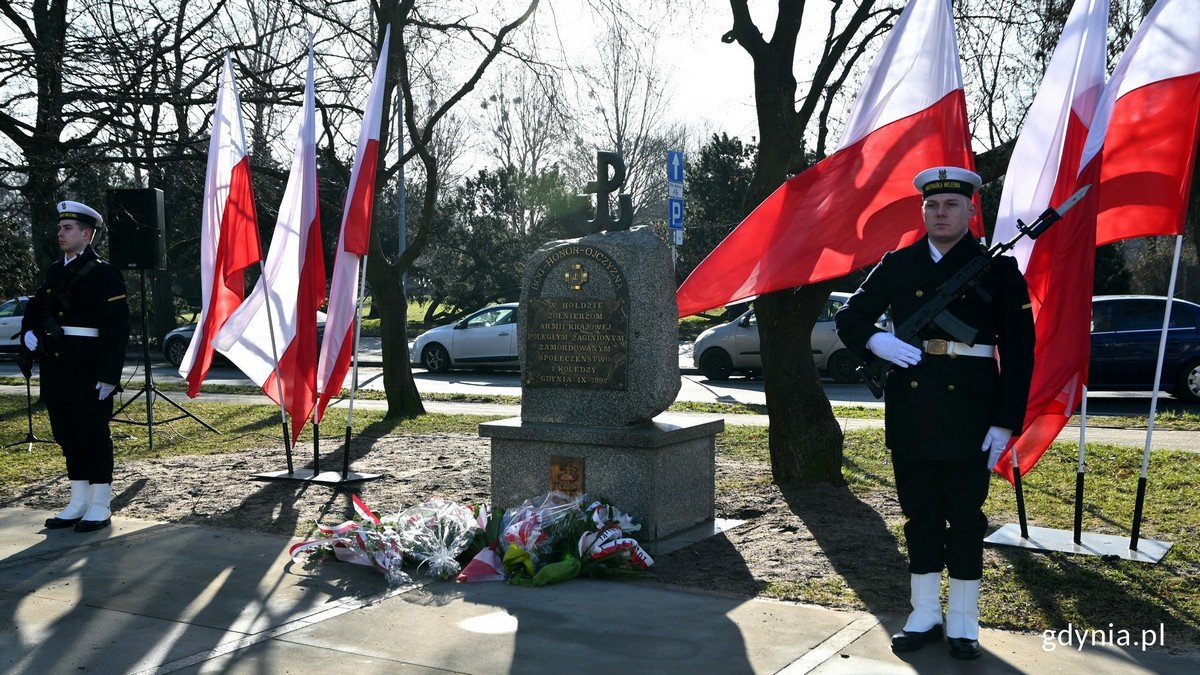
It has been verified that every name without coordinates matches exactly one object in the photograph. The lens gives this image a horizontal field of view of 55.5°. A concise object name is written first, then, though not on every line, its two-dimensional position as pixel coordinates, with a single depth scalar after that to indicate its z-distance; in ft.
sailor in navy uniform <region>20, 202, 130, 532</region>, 23.59
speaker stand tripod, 39.20
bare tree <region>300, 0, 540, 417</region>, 44.86
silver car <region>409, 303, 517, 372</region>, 74.54
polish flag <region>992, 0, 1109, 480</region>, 18.99
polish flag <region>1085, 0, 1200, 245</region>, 18.72
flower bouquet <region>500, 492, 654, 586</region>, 19.38
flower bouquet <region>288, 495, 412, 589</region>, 19.90
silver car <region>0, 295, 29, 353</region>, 96.48
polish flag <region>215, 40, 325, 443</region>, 28.73
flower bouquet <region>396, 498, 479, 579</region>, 19.95
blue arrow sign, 47.09
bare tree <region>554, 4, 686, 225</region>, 146.95
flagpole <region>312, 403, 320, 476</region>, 29.78
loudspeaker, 39.96
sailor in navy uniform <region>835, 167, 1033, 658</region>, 15.21
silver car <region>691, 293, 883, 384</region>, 62.59
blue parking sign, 47.47
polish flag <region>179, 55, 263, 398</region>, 29.78
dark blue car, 48.60
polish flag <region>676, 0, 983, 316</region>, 21.70
